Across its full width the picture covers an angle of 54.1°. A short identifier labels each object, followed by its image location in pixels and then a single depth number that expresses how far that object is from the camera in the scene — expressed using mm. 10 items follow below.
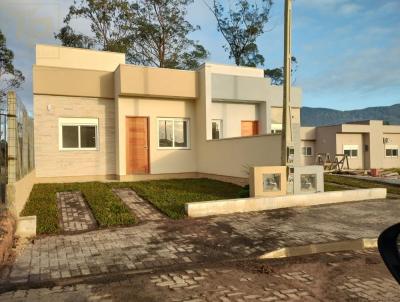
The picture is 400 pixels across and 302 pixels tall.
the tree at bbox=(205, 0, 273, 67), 36594
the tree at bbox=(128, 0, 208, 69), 34562
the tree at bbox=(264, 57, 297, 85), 43312
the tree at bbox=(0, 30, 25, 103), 31312
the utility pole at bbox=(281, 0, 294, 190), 11719
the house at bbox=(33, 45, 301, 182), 15914
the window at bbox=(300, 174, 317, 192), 12086
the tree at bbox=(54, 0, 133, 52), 32625
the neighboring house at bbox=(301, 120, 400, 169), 39406
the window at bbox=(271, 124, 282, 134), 21341
